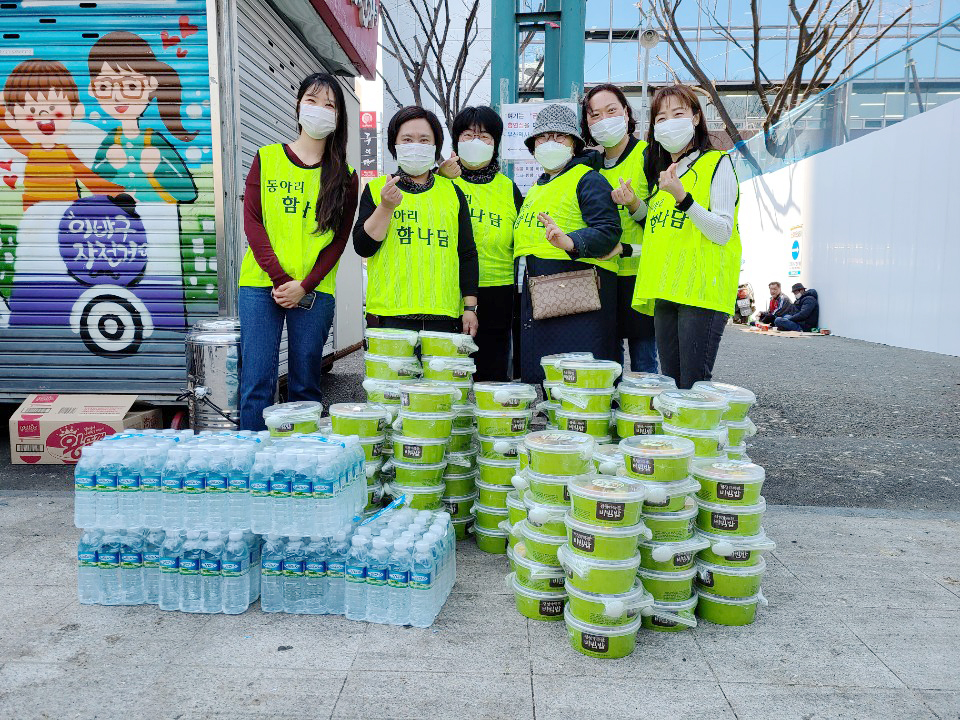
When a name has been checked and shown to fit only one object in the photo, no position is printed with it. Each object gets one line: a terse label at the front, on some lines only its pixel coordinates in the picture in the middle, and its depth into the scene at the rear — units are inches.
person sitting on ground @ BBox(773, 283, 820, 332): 632.4
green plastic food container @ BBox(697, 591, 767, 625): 108.2
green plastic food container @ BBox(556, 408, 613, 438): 129.6
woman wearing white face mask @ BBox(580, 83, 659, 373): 152.0
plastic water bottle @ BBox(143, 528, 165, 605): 110.3
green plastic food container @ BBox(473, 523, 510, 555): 134.8
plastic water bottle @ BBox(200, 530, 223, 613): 106.1
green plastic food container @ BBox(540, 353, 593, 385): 135.9
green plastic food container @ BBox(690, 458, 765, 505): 108.7
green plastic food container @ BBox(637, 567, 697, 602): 106.0
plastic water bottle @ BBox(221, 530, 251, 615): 106.0
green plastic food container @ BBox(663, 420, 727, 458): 118.2
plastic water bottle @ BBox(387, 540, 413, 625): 103.7
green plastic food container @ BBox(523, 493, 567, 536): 109.1
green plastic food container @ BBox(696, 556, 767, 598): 107.8
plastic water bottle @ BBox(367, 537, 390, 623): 104.5
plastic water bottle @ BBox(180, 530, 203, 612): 106.2
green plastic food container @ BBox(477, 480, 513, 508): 133.7
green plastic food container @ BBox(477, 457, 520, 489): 133.5
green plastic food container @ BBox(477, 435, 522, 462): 132.3
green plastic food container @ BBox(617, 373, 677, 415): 128.7
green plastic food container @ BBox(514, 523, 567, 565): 108.5
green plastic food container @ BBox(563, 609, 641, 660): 96.7
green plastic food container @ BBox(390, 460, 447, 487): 133.4
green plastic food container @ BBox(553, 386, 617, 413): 128.7
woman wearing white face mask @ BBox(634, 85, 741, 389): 134.0
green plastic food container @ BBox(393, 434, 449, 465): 132.9
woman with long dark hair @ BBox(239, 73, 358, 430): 151.0
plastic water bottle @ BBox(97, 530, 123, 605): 110.1
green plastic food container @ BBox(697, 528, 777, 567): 108.2
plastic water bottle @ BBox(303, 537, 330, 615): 107.4
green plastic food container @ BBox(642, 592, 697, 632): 105.5
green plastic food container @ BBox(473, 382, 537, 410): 133.6
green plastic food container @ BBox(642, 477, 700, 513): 103.8
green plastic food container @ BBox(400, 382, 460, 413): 133.0
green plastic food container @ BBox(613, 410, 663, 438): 128.5
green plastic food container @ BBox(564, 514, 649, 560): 98.0
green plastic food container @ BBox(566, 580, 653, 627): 96.3
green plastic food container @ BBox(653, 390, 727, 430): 118.1
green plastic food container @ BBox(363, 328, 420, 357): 142.6
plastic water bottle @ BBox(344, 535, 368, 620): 105.5
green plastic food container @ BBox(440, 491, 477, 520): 140.3
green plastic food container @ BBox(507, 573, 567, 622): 108.0
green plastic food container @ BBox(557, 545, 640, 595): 98.2
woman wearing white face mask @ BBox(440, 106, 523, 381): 161.0
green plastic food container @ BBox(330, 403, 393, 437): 133.5
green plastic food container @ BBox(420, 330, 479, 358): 142.6
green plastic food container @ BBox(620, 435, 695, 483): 106.6
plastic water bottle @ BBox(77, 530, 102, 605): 110.1
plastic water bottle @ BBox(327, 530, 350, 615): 107.7
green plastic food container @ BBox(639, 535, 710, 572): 104.4
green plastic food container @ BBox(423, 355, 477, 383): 140.9
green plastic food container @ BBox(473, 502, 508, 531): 134.8
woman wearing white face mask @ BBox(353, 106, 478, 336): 147.3
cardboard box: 184.4
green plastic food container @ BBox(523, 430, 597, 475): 110.5
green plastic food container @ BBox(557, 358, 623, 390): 127.3
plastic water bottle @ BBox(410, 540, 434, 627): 103.7
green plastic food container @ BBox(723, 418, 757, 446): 130.8
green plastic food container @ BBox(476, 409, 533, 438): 134.4
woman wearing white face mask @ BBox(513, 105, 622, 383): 143.6
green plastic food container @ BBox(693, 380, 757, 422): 127.6
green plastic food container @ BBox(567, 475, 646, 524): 98.2
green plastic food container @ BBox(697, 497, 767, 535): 109.2
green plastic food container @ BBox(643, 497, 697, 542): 106.3
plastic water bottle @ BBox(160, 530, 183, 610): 107.3
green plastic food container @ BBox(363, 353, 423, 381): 142.6
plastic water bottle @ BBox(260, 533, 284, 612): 107.7
